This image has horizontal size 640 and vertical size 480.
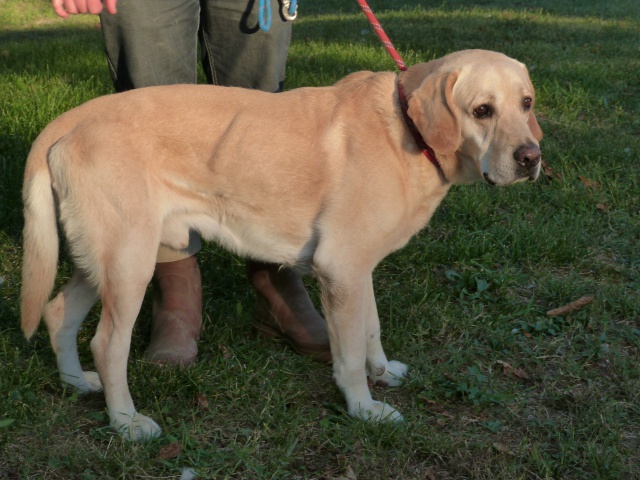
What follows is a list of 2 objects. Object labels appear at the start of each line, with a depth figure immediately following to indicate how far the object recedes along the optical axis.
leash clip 3.13
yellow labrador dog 2.52
